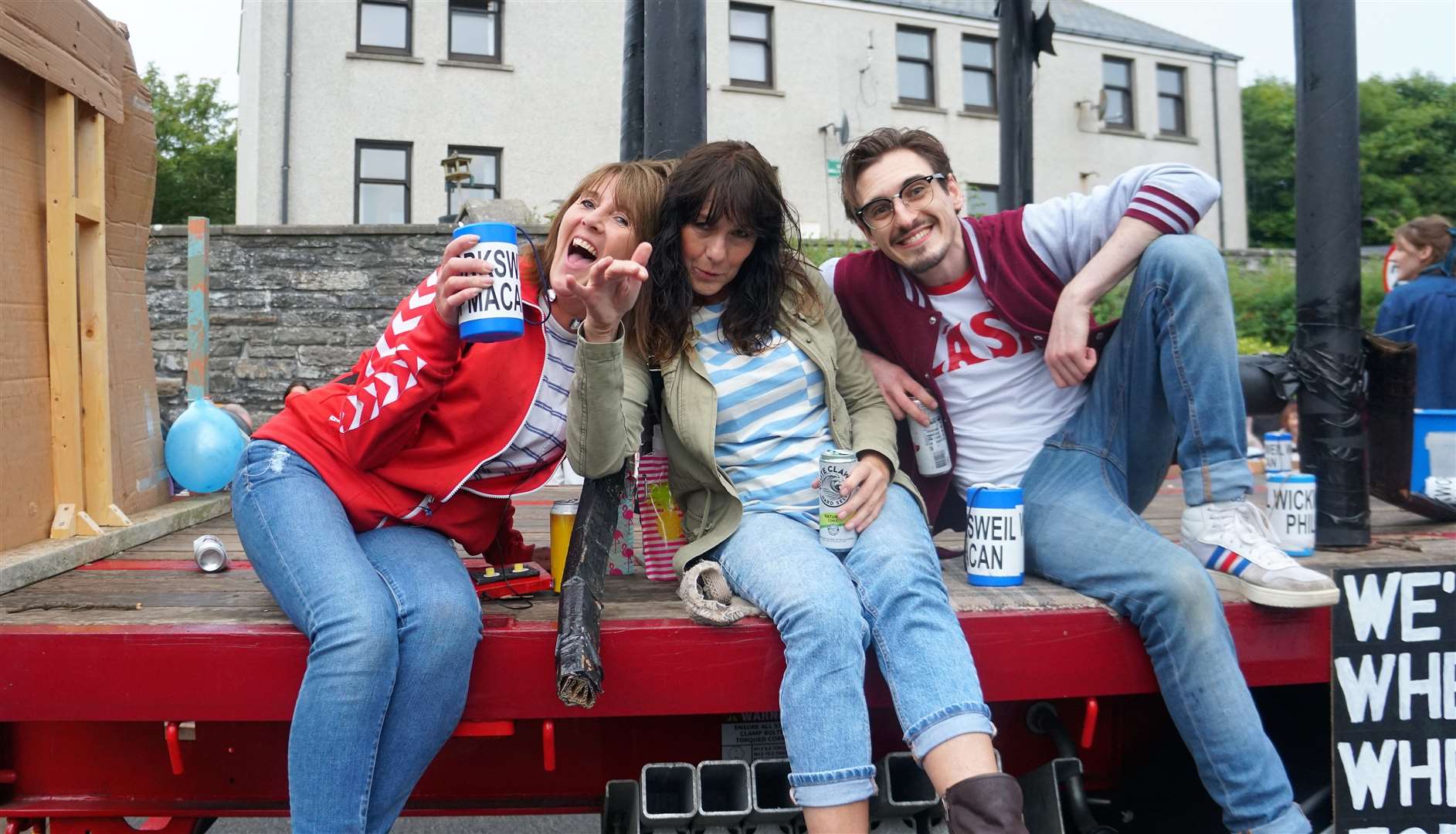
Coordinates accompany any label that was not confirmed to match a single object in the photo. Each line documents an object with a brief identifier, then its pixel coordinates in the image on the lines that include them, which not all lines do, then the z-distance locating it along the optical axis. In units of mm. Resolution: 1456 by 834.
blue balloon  3211
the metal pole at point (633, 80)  3160
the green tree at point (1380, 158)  29953
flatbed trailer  1757
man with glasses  1889
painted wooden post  3920
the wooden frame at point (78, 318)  2475
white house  14328
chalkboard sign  2004
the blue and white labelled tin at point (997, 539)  2160
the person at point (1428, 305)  4172
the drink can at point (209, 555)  2371
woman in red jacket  1675
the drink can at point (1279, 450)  3577
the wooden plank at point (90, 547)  2139
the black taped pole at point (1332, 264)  2578
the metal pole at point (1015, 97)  4047
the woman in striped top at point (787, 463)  1714
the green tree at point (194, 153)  26609
